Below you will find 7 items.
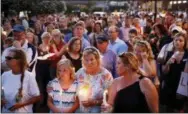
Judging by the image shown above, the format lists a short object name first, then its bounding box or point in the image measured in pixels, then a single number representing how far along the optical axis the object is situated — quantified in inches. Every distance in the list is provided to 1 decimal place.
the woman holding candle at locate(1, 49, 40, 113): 195.0
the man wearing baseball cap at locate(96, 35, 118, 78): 283.6
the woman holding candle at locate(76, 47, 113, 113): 195.3
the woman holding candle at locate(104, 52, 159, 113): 167.0
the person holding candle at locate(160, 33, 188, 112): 246.2
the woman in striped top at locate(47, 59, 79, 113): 194.2
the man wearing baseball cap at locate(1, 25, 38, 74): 268.2
